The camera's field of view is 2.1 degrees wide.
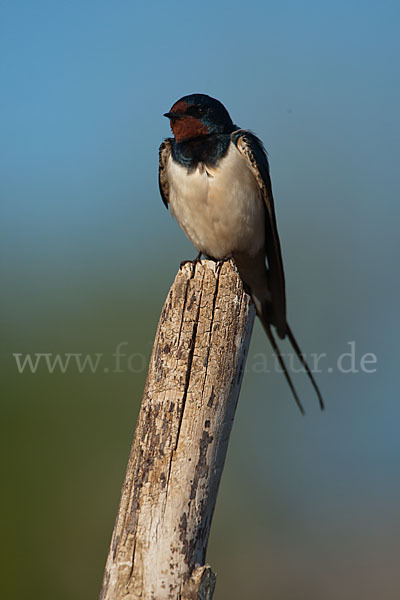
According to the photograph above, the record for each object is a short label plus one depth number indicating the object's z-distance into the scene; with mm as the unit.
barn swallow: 6352
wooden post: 6202
